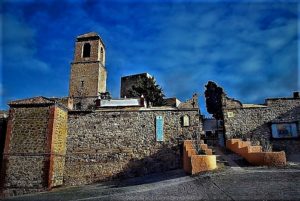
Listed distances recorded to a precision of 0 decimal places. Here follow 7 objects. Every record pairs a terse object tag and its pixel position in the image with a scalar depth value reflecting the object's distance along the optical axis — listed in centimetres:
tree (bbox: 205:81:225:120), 2152
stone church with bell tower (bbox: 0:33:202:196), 1140
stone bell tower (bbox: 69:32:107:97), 2169
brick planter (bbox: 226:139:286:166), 954
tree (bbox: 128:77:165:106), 2035
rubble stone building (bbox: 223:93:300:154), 1412
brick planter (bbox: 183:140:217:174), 919
